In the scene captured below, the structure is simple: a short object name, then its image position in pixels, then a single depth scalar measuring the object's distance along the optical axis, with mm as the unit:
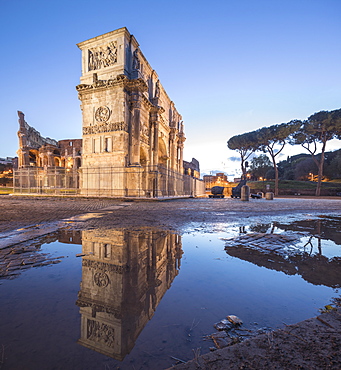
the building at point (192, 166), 41588
